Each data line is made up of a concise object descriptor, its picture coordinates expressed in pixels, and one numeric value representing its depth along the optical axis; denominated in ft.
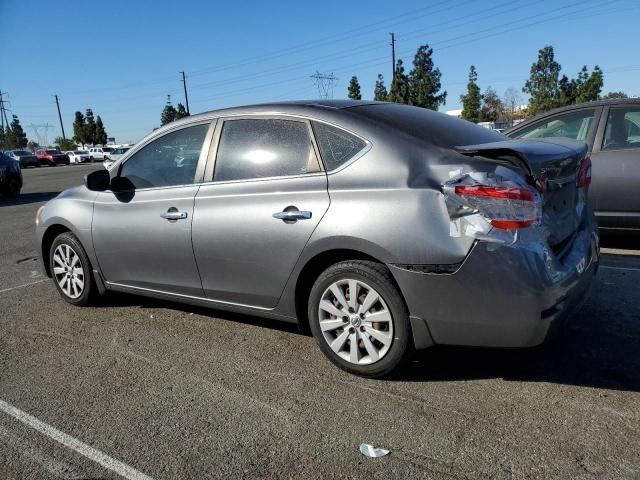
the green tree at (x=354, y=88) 176.35
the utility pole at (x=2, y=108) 313.55
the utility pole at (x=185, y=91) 224.72
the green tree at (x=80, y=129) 286.66
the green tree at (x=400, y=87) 152.66
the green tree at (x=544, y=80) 156.56
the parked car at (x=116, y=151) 155.89
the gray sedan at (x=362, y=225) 9.51
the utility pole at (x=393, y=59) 154.20
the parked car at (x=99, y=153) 196.44
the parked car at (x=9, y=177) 51.55
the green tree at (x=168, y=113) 234.13
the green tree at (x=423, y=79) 155.63
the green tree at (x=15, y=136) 304.71
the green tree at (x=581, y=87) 141.18
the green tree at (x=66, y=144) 303.35
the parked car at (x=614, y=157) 18.71
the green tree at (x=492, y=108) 261.48
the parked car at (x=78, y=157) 192.34
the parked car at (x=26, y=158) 160.86
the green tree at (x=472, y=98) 172.96
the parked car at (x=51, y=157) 172.96
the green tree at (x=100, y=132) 293.04
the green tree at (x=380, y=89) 168.25
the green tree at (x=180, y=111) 231.30
